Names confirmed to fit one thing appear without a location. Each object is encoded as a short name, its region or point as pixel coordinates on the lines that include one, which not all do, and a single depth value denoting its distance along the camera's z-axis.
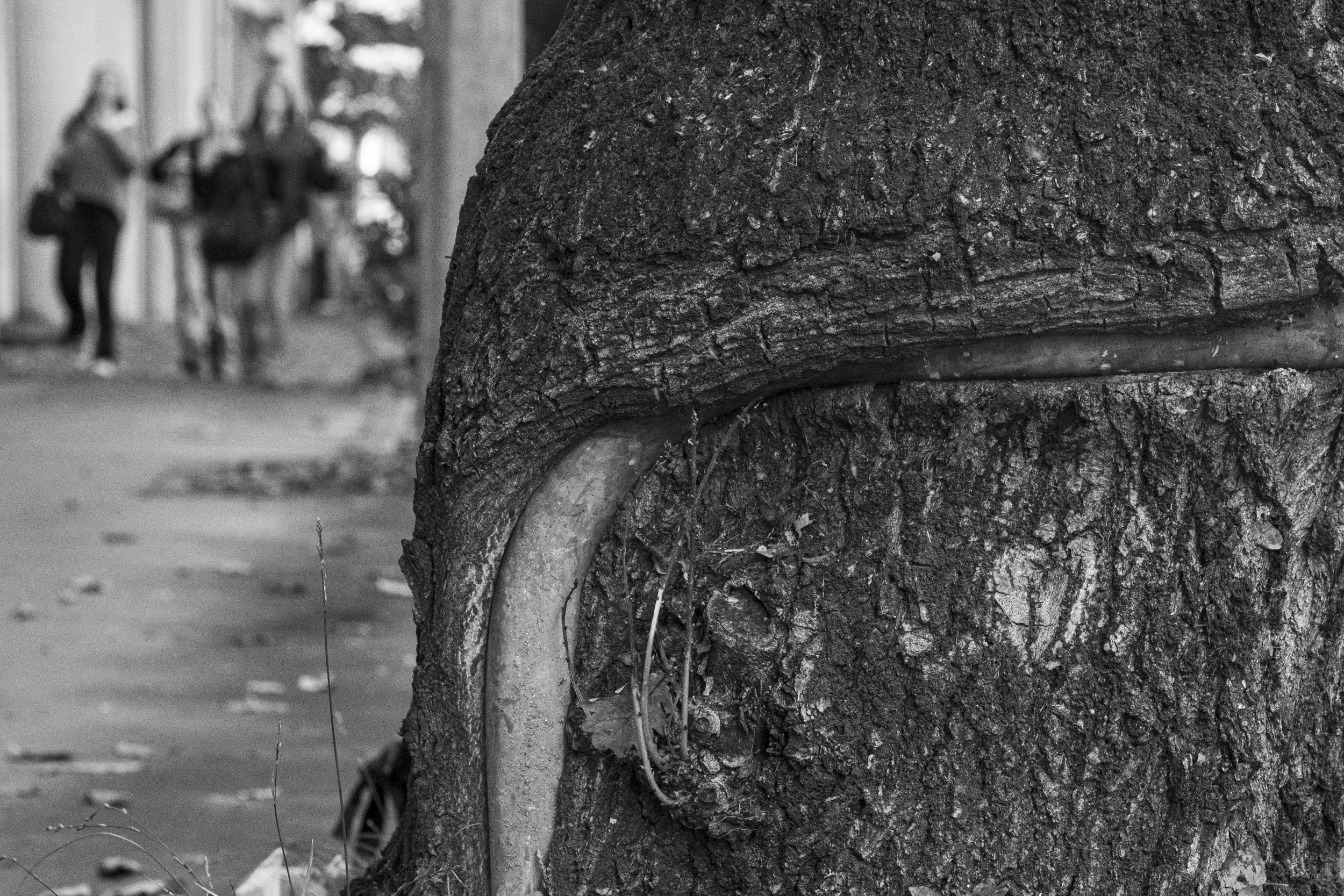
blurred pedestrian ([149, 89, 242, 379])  24.16
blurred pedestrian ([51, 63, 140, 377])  24.62
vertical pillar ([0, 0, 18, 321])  30.87
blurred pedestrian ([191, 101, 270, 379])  23.20
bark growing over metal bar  3.94
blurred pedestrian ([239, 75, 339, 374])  24.09
